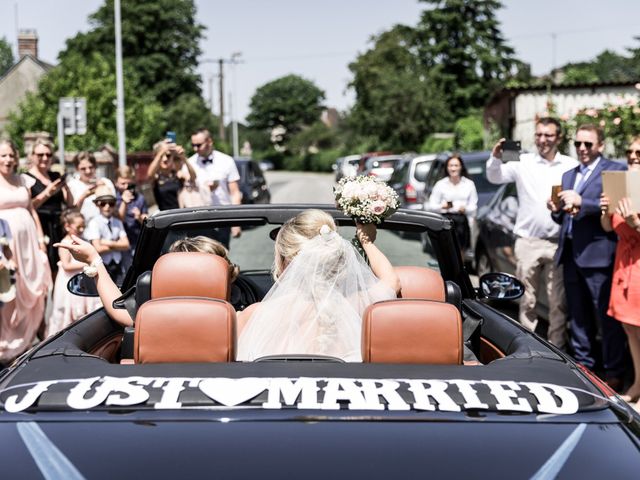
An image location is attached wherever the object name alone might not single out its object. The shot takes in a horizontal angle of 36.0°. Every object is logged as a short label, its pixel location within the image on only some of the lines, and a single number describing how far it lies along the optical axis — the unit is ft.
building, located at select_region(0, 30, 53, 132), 229.04
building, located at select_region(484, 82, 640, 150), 105.70
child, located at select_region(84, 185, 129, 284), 27.94
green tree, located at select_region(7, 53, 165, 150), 144.57
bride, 11.24
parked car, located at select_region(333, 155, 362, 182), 150.61
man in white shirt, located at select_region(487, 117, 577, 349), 25.73
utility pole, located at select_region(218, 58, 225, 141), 216.54
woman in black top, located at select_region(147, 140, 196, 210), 31.37
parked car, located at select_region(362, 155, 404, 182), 100.67
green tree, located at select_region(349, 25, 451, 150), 196.34
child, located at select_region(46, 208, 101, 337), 27.09
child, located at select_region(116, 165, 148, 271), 29.86
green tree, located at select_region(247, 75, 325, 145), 459.32
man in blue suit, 22.95
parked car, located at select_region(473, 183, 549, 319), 33.12
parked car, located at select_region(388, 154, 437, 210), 55.31
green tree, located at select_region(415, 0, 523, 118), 222.89
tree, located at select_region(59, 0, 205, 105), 224.94
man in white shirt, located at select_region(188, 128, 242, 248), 32.91
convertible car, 7.25
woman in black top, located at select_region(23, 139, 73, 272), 28.17
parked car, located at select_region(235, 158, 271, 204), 73.36
